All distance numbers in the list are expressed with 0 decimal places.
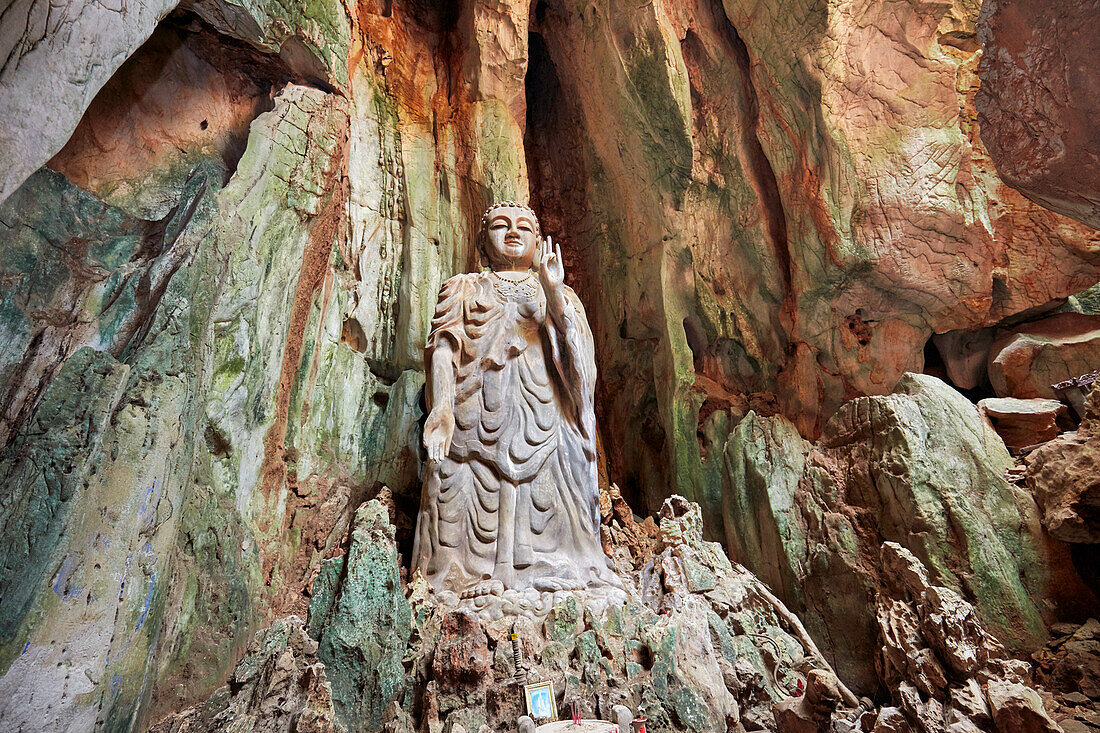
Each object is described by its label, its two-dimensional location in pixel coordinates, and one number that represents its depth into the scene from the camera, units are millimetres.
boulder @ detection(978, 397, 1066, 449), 4914
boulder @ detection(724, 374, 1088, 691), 3902
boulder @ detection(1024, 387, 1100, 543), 3711
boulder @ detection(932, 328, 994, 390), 5918
